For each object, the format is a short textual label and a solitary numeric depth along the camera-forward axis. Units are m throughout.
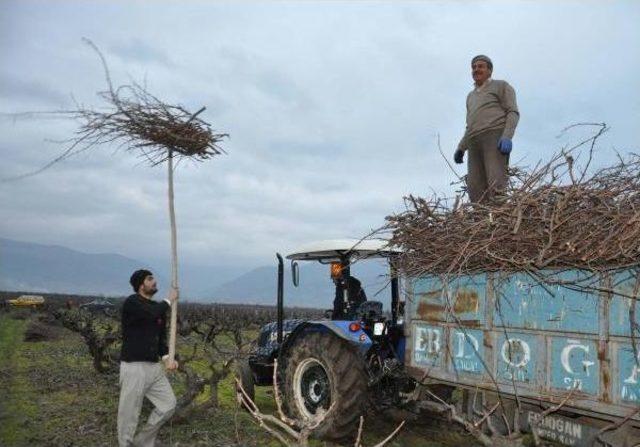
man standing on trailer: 6.66
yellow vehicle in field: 41.11
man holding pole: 5.31
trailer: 3.94
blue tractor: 6.02
